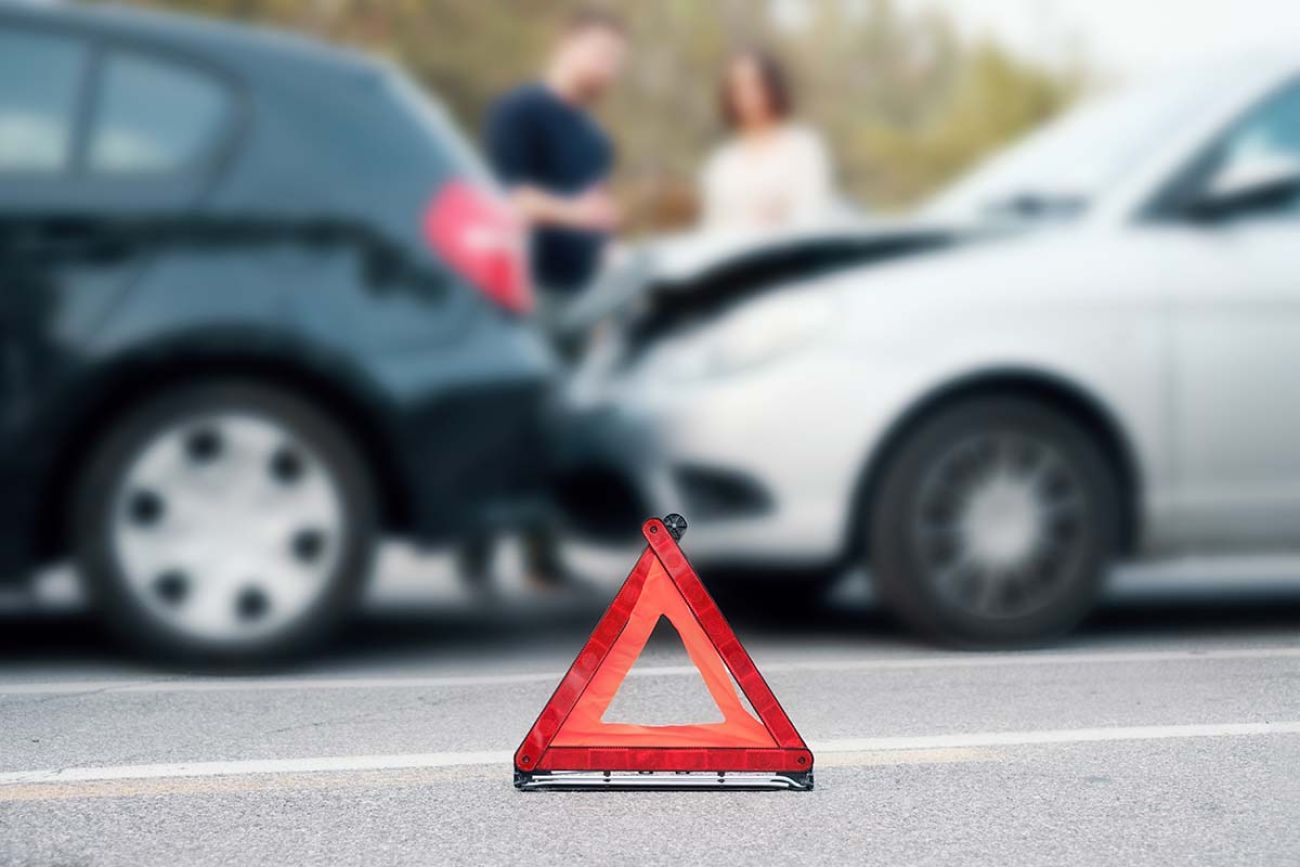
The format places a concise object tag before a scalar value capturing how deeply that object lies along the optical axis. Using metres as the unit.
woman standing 12.03
